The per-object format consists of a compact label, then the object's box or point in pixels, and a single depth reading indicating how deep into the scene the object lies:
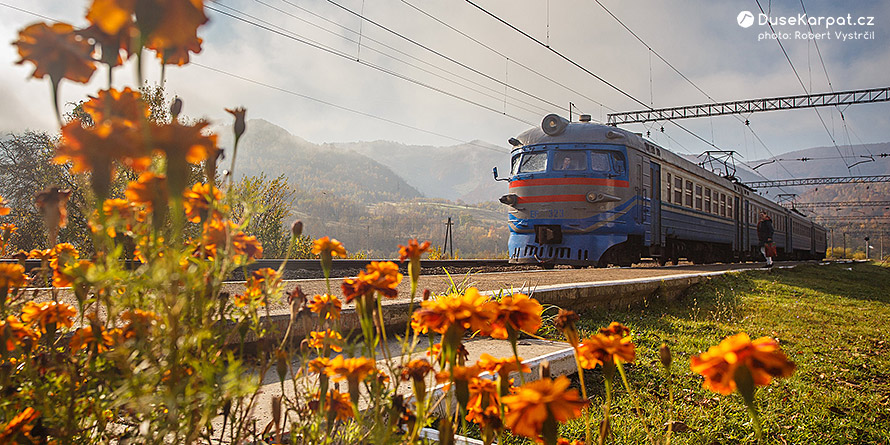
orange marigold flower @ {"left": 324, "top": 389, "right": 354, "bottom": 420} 1.08
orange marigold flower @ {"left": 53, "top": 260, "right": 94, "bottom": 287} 0.76
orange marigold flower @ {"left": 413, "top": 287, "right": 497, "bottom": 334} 0.98
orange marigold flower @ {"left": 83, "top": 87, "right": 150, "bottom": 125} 0.75
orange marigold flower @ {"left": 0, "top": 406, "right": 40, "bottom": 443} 0.90
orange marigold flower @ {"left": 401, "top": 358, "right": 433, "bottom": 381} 1.04
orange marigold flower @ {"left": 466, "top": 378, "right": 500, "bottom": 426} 1.18
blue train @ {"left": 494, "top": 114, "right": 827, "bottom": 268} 10.30
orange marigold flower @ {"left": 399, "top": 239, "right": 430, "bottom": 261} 1.20
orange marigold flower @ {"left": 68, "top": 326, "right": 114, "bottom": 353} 1.02
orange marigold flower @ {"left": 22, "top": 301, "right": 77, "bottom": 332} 1.22
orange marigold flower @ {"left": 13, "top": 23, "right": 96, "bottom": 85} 0.77
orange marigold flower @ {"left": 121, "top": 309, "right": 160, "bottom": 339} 0.78
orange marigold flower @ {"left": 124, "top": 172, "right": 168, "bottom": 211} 0.76
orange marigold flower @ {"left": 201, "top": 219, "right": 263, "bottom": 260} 0.96
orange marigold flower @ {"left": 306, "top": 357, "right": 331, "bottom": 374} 1.16
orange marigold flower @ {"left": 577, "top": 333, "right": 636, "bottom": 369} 1.15
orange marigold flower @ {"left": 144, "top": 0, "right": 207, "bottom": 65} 0.67
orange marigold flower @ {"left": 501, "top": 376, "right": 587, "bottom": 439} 0.83
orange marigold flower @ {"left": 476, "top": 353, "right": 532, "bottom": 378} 1.13
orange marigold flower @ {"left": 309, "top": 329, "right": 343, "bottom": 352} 1.20
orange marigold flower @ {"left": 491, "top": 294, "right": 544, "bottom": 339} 1.07
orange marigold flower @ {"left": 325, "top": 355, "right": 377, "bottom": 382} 1.02
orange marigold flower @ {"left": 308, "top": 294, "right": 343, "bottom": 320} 1.27
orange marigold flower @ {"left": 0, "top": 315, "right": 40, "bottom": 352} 1.04
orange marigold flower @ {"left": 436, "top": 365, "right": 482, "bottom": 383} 1.04
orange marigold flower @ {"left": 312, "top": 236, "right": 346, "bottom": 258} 1.20
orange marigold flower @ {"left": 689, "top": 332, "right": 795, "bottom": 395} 0.87
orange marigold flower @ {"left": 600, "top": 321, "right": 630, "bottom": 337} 1.29
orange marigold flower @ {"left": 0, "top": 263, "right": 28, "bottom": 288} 1.14
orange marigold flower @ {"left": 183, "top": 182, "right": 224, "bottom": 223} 0.95
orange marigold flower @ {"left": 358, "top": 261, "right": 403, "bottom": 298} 1.09
